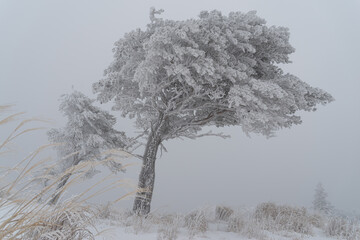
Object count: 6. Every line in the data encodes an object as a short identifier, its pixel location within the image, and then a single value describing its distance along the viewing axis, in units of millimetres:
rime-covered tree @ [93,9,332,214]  7953
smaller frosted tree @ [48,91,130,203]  13195
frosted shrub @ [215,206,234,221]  8156
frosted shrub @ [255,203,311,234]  6879
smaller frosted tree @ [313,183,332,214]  24641
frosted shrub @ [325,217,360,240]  7043
